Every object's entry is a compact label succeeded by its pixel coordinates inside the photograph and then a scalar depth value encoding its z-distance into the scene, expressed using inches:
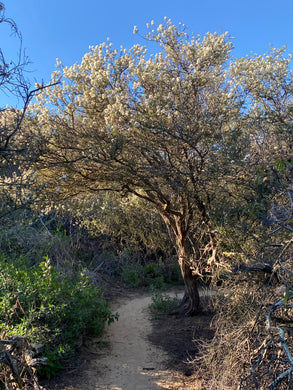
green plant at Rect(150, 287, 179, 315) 390.3
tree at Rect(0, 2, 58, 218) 144.8
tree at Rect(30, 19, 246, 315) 265.3
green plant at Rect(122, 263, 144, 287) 522.9
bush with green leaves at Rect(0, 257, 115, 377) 230.1
